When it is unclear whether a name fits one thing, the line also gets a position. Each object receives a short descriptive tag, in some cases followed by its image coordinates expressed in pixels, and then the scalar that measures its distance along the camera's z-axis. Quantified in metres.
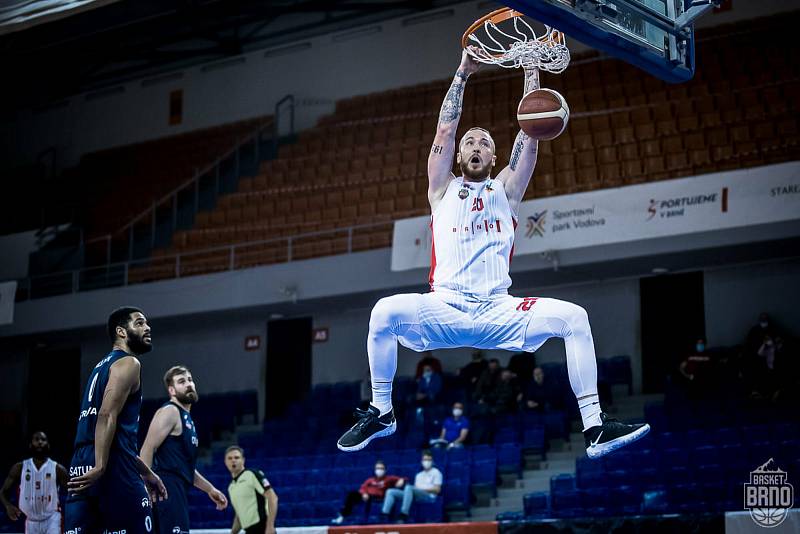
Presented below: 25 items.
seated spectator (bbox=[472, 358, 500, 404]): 18.33
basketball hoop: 7.45
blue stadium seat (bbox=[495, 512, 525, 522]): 15.27
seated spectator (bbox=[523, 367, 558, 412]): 18.20
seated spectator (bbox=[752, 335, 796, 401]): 16.14
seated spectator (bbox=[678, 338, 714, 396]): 17.05
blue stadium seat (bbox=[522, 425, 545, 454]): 17.27
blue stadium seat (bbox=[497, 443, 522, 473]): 16.83
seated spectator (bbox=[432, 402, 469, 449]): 17.39
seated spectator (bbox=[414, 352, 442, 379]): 20.03
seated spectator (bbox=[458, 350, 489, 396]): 19.03
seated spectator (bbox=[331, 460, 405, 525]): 16.11
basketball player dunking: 6.65
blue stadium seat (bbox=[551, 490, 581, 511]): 14.84
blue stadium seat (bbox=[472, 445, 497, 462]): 16.91
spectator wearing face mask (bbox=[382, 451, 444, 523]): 15.71
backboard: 6.95
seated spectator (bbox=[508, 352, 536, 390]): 19.05
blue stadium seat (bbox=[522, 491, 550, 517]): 15.11
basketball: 6.87
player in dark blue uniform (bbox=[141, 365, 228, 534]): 9.02
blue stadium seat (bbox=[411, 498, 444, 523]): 15.77
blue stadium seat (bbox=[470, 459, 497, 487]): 16.48
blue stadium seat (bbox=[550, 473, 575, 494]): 15.27
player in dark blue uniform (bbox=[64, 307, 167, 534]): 7.59
